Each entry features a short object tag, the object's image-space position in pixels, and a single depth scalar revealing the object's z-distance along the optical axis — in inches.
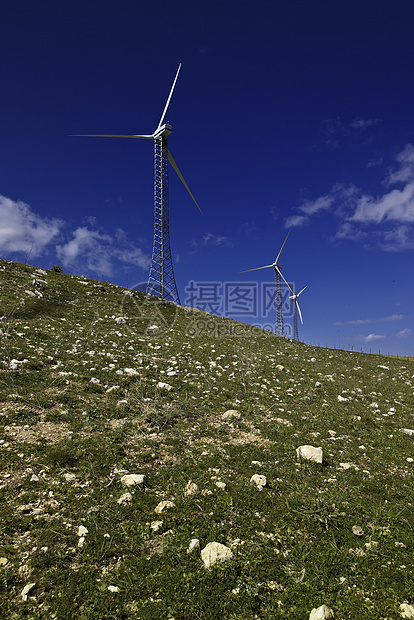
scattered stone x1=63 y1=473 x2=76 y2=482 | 238.2
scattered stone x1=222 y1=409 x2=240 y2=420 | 400.8
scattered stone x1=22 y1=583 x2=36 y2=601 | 153.6
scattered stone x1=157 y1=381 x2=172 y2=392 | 447.8
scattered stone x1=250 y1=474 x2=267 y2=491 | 254.5
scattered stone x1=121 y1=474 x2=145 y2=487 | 241.3
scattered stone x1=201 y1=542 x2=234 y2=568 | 179.5
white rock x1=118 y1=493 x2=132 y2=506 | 221.1
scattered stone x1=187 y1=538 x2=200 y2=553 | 186.6
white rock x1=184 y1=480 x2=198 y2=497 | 238.5
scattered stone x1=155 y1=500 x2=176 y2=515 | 215.9
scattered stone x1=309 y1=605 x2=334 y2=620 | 150.8
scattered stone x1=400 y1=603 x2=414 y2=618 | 154.4
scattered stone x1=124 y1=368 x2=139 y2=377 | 474.4
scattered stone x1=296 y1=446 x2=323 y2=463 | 303.4
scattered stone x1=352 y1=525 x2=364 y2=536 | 211.5
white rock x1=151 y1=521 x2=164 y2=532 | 201.4
